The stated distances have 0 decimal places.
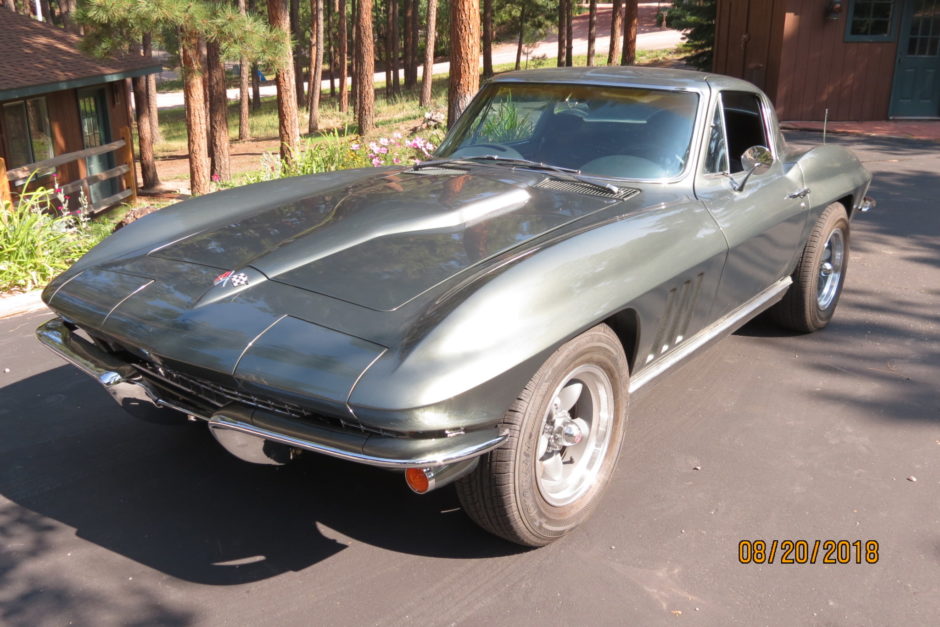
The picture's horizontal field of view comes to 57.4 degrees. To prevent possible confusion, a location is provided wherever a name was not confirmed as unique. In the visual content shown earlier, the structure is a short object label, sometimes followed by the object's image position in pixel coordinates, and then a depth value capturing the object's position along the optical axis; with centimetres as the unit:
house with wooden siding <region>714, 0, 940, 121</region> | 1538
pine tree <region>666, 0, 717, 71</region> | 2003
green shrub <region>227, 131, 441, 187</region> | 823
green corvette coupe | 268
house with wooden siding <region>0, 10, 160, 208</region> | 1432
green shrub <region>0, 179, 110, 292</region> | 654
